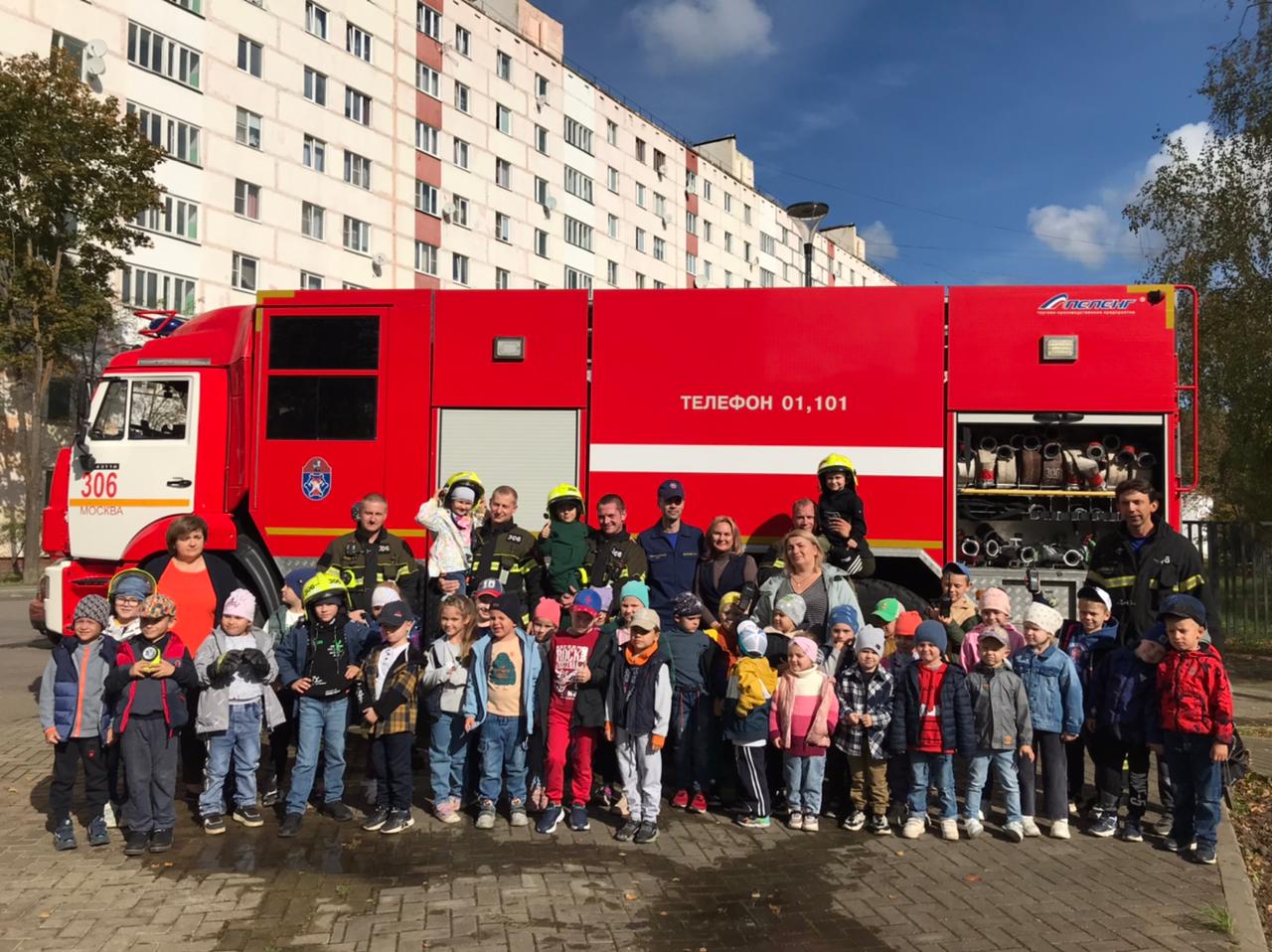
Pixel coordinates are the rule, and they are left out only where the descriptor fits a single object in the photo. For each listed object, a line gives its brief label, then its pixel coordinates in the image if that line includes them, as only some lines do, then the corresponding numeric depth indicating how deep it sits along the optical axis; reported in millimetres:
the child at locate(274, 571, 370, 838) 5492
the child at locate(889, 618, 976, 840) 5309
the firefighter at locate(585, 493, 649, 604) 6164
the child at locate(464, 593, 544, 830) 5512
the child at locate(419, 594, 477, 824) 5461
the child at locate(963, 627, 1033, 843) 5348
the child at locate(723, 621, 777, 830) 5422
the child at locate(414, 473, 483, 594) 6406
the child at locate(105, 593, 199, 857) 5066
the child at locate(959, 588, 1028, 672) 5652
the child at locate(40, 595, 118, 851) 5074
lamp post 12586
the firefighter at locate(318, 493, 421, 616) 6191
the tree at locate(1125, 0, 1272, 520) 13672
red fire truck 7203
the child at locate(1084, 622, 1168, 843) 5320
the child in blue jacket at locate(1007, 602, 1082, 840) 5445
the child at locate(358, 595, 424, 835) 5387
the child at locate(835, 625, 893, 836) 5406
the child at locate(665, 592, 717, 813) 5688
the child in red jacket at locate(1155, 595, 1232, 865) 4977
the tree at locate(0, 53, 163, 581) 19688
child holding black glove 5367
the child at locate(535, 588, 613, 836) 5488
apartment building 27078
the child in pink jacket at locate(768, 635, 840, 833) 5453
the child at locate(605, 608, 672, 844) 5344
